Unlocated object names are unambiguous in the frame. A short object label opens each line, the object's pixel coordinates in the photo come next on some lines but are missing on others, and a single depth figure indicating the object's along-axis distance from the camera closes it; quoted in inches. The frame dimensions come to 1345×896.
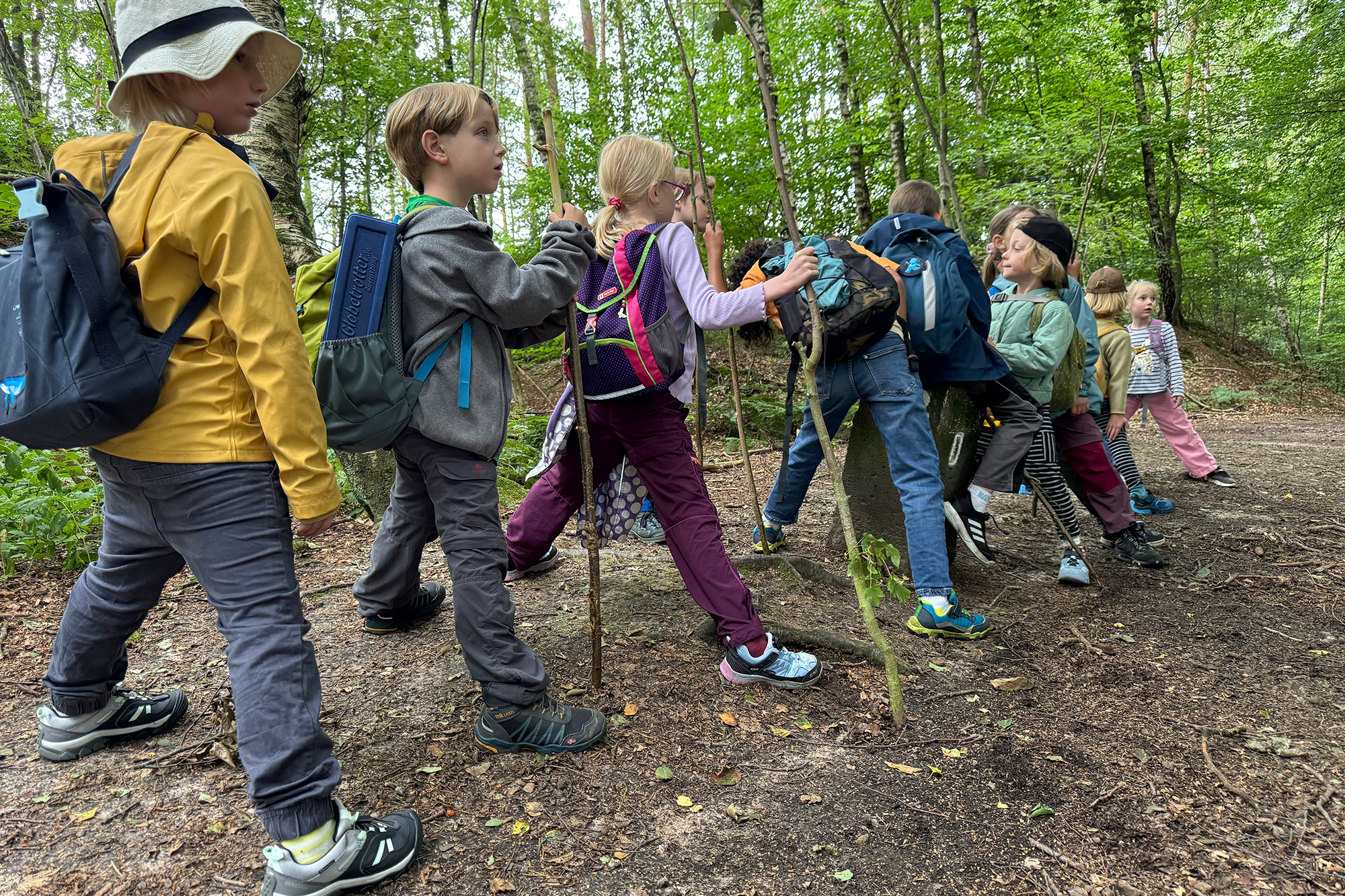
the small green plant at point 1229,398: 462.9
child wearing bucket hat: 64.2
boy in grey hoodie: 84.4
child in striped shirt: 240.2
